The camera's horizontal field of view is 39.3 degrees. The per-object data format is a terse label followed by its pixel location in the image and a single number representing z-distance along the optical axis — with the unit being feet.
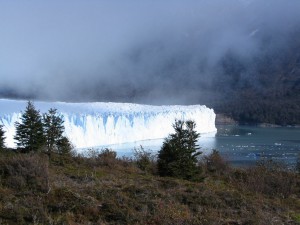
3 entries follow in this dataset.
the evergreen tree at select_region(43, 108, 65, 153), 41.75
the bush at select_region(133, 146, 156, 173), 40.11
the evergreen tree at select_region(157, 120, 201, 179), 33.94
